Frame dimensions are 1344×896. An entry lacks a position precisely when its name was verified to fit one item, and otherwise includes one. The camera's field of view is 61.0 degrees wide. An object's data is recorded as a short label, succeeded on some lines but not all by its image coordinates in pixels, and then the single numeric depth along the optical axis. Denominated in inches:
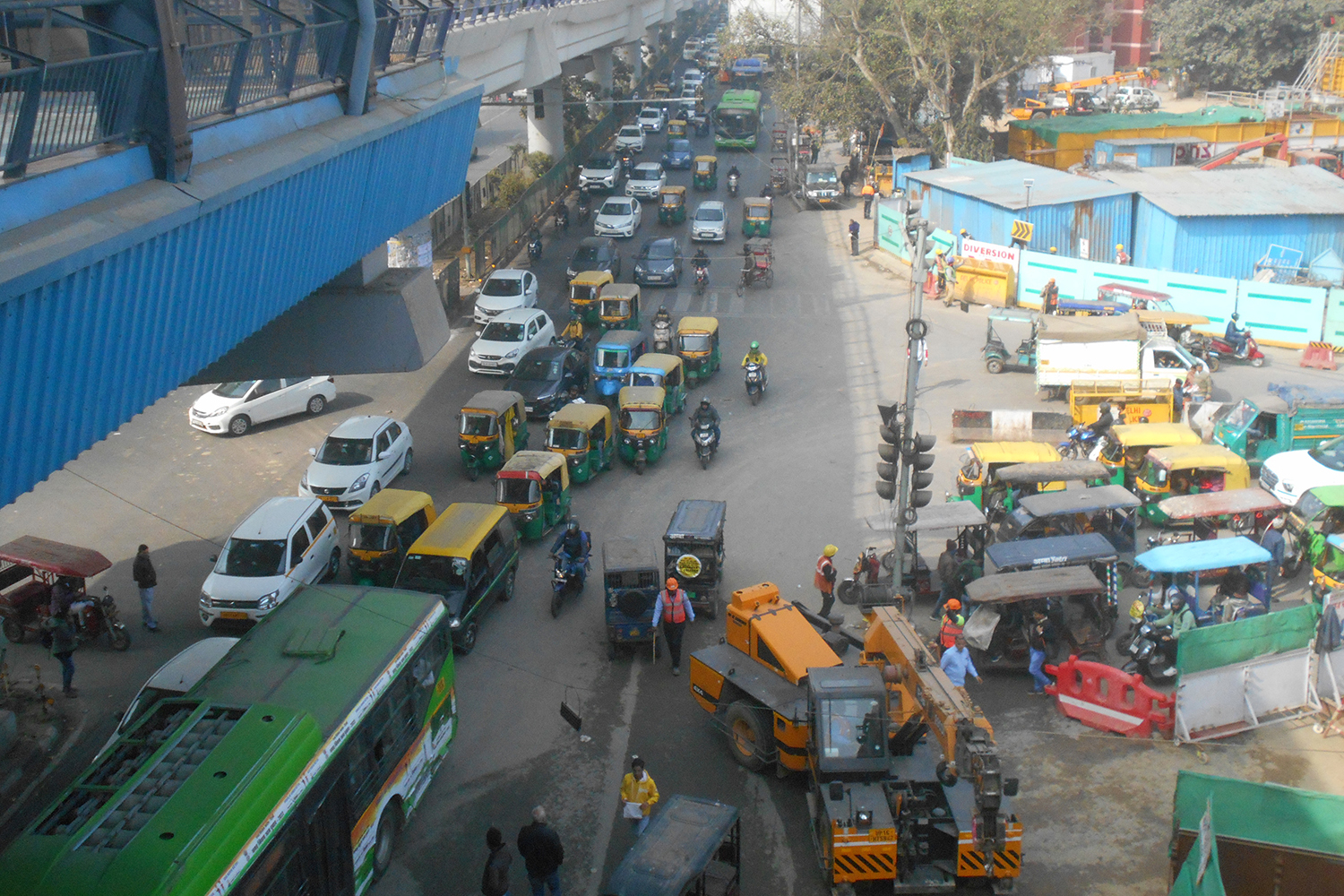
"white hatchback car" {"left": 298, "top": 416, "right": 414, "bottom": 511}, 796.0
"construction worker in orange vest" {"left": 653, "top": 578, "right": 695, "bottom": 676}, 591.8
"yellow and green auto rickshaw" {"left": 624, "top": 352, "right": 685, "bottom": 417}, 966.4
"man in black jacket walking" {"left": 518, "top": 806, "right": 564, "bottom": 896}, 409.4
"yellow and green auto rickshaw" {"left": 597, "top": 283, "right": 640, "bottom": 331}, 1194.0
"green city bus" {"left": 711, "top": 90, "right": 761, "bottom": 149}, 2288.4
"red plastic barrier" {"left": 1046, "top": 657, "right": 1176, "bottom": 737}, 538.9
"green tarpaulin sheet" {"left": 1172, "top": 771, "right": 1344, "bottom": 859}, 380.5
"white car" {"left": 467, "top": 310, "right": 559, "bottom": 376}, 1090.7
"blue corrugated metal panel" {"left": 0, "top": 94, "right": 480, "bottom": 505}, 349.4
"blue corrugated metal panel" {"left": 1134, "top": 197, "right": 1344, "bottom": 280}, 1339.8
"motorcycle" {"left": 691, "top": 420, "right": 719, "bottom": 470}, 884.6
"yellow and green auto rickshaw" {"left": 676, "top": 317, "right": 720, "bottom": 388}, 1079.6
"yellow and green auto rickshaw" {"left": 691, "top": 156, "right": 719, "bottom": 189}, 2009.1
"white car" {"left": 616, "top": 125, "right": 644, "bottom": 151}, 2268.7
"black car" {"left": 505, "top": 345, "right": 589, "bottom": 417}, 985.5
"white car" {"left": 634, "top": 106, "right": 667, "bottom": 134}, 2559.1
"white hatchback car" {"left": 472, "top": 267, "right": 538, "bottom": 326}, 1219.9
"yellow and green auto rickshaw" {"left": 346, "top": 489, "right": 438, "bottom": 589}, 684.7
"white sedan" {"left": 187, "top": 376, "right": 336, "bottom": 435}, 943.0
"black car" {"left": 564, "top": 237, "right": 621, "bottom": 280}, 1382.9
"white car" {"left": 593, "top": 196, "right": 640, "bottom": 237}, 1616.6
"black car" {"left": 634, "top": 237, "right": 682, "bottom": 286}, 1413.6
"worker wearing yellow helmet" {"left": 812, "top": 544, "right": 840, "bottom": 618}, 654.5
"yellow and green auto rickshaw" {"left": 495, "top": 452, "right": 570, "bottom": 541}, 757.9
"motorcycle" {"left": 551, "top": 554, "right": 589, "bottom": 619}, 673.6
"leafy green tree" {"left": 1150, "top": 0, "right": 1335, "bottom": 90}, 2593.5
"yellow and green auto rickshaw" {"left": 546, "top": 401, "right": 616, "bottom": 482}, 847.1
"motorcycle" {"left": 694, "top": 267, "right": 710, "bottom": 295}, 1402.6
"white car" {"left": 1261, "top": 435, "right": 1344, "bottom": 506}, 720.3
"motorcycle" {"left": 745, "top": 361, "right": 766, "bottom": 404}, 1031.6
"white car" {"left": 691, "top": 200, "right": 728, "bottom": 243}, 1644.9
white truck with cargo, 932.0
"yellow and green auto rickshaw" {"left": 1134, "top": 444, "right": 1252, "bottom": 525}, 746.2
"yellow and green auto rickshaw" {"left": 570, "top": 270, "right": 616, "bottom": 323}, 1249.4
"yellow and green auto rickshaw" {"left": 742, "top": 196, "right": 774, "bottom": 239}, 1648.6
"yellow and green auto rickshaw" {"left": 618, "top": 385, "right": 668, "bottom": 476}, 879.7
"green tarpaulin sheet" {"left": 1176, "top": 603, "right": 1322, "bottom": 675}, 531.5
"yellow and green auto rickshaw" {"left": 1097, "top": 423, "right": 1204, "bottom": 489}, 788.0
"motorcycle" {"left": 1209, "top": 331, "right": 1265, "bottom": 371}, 1101.1
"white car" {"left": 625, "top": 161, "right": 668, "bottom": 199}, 1886.1
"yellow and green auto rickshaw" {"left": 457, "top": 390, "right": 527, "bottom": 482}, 858.8
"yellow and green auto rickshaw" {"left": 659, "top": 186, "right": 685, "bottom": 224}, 1737.2
